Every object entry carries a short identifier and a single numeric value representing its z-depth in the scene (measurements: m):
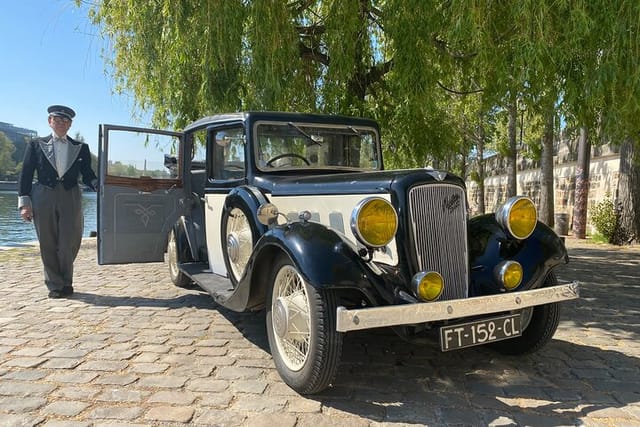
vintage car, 2.70
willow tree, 5.44
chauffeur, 5.19
